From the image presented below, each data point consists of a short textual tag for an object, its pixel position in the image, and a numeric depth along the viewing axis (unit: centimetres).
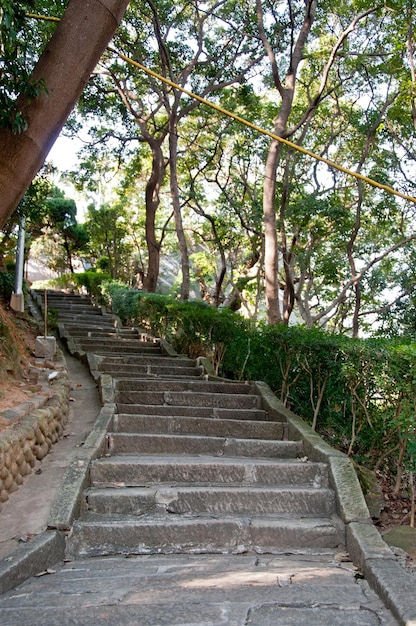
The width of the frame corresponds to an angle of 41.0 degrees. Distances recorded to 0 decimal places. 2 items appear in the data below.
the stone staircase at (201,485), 427
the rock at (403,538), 426
